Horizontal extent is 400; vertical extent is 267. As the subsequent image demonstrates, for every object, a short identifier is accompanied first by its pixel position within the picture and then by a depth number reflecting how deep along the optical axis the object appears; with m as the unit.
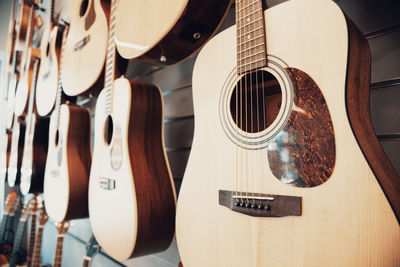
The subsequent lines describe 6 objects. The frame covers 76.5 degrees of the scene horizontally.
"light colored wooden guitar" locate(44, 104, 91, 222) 1.08
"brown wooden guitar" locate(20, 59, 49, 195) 1.50
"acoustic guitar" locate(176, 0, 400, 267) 0.34
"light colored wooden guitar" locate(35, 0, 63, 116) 1.50
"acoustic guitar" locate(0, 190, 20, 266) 2.24
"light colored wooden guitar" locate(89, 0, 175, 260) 0.71
